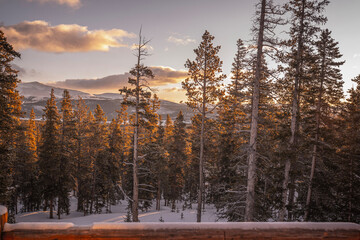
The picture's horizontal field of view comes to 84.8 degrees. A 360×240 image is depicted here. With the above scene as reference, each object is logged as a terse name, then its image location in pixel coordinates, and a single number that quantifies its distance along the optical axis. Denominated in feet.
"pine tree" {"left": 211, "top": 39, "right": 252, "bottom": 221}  50.42
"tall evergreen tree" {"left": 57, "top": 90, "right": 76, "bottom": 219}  81.23
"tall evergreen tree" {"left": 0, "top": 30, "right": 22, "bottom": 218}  43.14
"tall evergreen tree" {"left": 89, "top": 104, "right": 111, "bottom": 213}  91.56
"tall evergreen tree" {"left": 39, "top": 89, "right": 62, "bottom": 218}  76.38
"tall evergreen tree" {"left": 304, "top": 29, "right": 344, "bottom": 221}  48.62
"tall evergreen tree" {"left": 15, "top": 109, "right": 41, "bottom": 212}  93.66
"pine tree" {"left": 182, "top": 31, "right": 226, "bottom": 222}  49.39
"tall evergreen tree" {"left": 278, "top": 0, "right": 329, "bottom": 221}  39.75
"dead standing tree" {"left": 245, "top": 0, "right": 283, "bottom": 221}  34.32
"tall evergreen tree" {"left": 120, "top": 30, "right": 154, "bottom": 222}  47.29
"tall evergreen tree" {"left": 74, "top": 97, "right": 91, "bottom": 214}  95.09
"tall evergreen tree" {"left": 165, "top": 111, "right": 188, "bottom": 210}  95.40
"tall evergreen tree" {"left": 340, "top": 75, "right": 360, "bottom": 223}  46.98
